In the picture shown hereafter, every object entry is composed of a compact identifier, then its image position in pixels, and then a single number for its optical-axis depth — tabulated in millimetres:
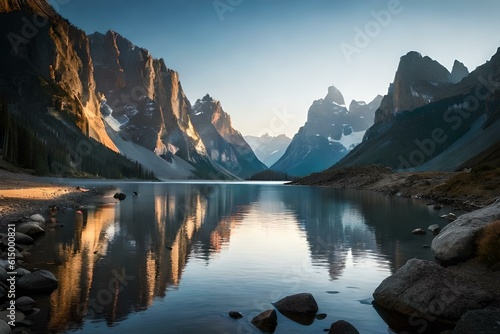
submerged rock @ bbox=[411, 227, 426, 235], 39312
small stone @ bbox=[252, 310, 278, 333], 15125
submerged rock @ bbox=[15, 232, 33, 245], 29420
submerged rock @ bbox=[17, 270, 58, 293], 18255
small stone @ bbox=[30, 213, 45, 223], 37638
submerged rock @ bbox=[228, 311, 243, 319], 16197
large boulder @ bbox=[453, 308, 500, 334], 12828
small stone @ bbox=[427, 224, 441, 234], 39781
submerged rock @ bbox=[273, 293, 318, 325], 16406
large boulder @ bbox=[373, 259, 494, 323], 15953
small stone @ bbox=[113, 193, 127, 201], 86569
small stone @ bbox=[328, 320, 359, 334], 14242
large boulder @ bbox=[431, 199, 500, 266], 22438
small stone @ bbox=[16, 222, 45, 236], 32344
